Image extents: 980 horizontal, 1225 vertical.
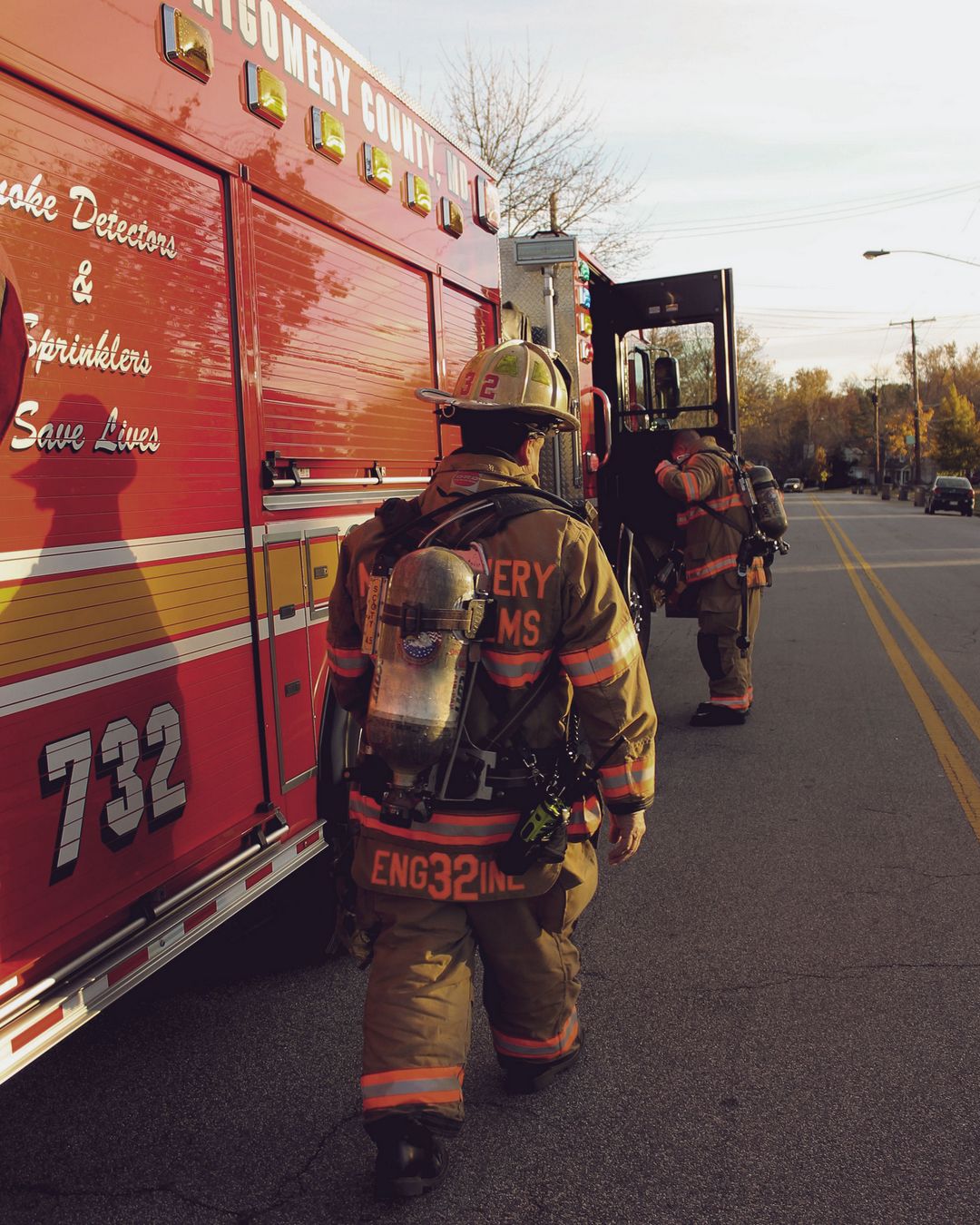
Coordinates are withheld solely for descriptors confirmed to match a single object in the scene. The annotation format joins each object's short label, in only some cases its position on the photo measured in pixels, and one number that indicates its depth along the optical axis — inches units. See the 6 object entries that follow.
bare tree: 855.1
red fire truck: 91.4
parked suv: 1514.5
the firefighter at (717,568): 268.5
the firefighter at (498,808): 98.3
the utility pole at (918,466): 2358.3
